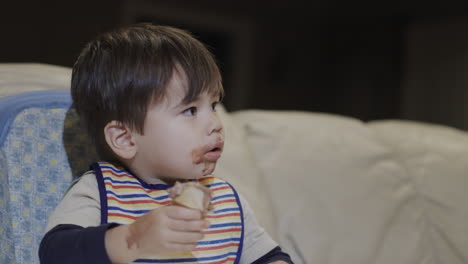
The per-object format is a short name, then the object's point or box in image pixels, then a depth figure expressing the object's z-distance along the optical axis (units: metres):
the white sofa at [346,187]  1.36
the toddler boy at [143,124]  1.02
